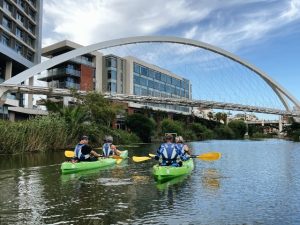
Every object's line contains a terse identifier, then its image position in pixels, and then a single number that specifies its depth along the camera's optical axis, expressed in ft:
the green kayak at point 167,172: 32.83
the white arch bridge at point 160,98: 100.00
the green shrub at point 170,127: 148.96
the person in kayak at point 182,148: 37.38
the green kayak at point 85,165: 37.94
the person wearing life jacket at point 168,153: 33.84
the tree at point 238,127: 219.60
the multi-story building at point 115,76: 158.54
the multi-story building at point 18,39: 112.73
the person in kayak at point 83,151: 38.66
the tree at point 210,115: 249.48
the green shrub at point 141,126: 125.58
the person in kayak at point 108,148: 45.27
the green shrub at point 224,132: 203.27
